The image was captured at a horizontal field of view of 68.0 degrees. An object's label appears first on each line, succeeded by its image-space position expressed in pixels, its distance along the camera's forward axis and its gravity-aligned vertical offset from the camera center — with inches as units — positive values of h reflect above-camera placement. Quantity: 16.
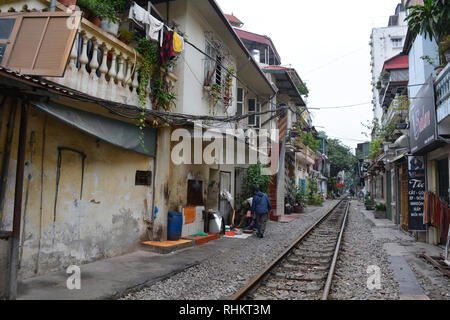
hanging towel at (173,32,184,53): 330.3 +143.9
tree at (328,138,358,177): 2448.3 +225.7
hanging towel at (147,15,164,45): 305.0 +143.2
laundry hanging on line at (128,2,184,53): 293.0 +144.2
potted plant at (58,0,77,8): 244.8 +132.7
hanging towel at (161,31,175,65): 318.3 +132.2
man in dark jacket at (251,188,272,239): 468.1 -30.5
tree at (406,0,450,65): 296.0 +160.6
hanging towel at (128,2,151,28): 289.3 +148.9
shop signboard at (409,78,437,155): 362.9 +85.7
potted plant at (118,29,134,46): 305.4 +135.8
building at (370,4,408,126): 1550.2 +700.2
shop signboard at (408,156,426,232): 446.9 -3.7
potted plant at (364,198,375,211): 1141.1 -50.6
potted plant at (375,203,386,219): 797.2 -53.1
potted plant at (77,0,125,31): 268.2 +142.2
